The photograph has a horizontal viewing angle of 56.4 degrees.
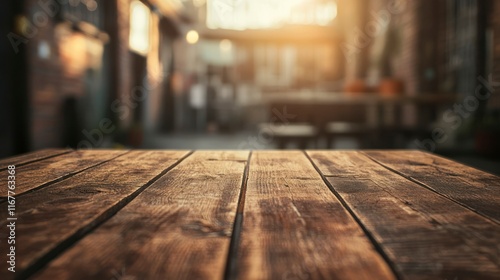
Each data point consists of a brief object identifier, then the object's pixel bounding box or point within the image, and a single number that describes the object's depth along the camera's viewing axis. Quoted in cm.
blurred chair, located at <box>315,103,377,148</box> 439
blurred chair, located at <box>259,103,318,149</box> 432
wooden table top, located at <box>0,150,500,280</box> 59
